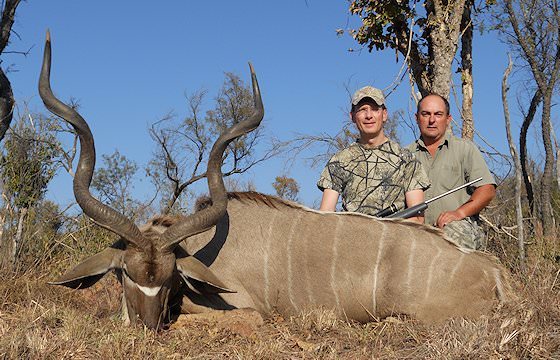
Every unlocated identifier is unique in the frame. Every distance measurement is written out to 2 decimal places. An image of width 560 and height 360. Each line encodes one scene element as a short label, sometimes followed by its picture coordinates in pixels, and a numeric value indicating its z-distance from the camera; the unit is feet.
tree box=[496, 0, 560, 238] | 32.83
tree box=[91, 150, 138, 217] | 43.55
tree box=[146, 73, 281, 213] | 45.27
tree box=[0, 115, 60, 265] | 14.61
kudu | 10.03
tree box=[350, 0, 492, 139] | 19.35
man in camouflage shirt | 12.36
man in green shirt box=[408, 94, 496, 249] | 13.44
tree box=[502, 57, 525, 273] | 15.38
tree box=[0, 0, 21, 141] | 21.80
